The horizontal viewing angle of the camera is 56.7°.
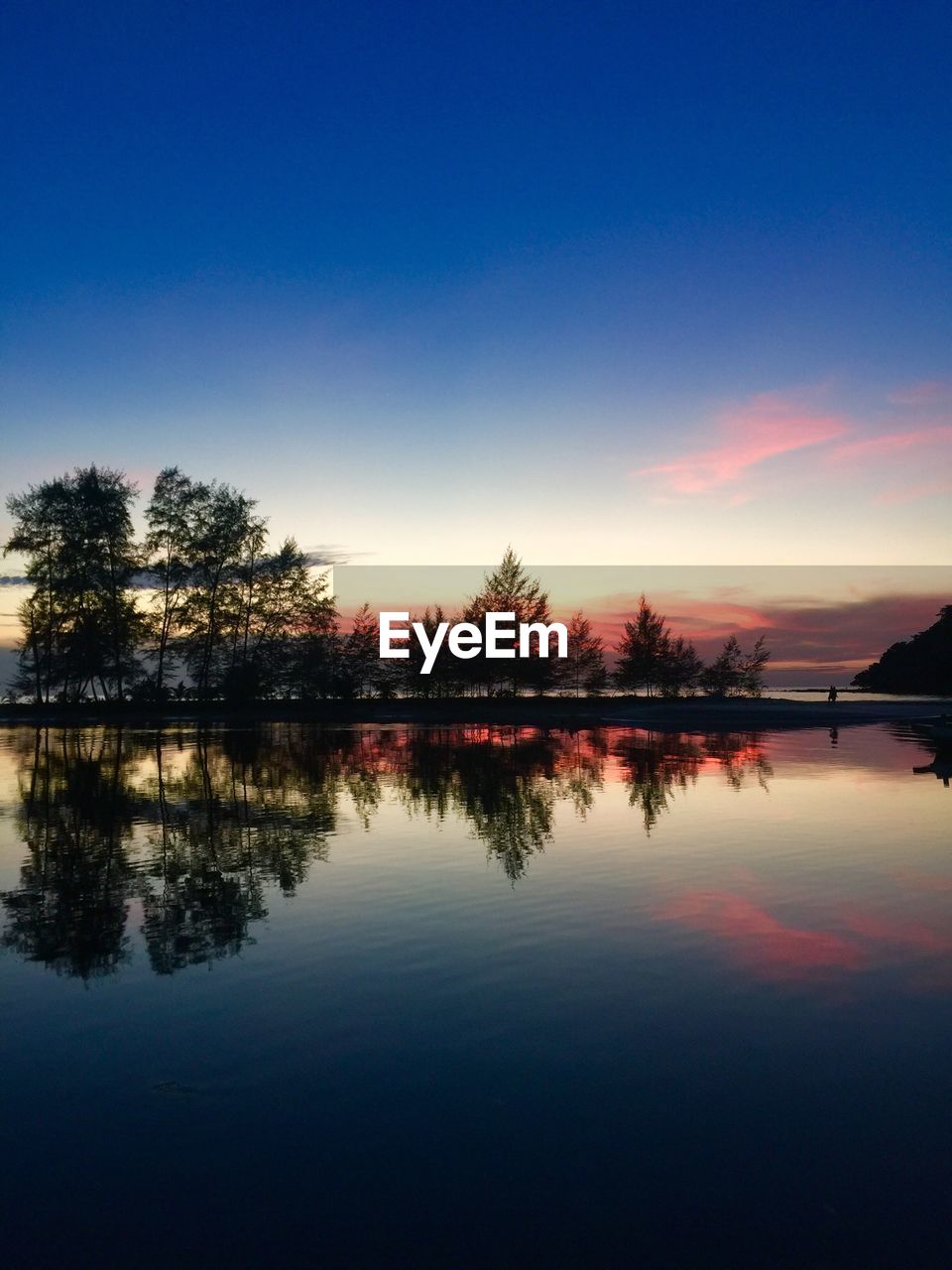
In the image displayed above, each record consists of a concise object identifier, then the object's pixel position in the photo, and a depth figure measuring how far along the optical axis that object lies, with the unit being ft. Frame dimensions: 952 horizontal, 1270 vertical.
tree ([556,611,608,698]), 308.40
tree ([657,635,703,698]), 316.60
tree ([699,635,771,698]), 321.73
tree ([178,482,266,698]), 232.73
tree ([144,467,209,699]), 227.81
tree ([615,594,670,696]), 313.32
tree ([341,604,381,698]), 310.24
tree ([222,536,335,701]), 240.94
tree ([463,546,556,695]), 285.64
